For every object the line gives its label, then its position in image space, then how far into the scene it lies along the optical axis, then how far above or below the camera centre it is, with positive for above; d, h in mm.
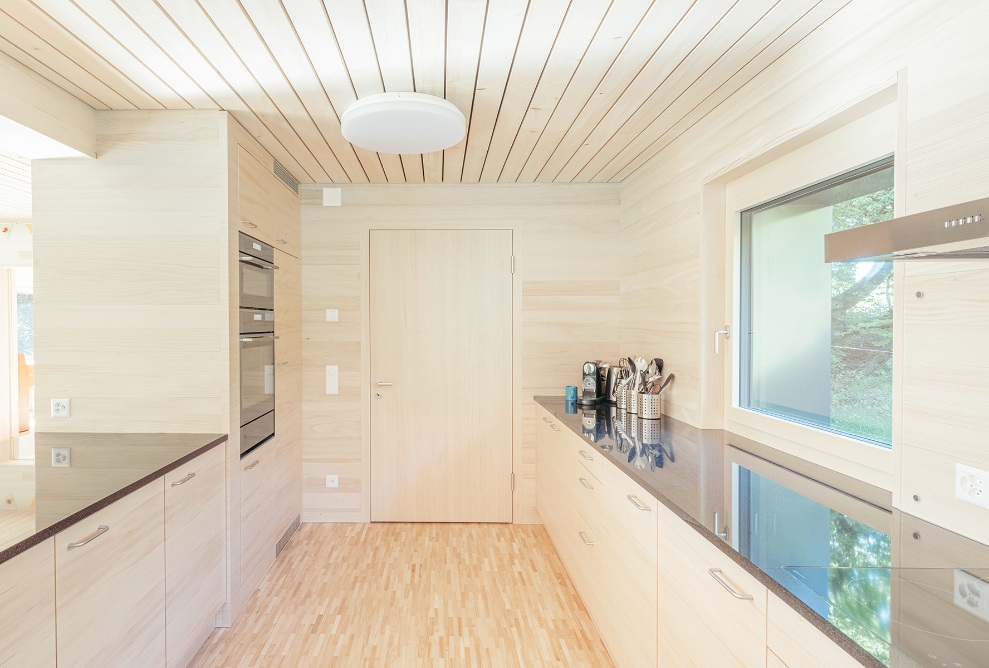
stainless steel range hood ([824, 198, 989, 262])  864 +161
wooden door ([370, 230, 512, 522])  3709 -326
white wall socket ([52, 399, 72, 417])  2379 -355
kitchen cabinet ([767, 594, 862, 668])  863 -535
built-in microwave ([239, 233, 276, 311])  2625 +271
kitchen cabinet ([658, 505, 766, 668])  1112 -644
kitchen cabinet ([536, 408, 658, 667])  1686 -835
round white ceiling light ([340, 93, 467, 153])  2115 +830
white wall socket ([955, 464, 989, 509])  1166 -343
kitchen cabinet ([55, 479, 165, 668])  1392 -742
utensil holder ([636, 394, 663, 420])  2820 -411
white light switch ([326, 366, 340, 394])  3667 -356
